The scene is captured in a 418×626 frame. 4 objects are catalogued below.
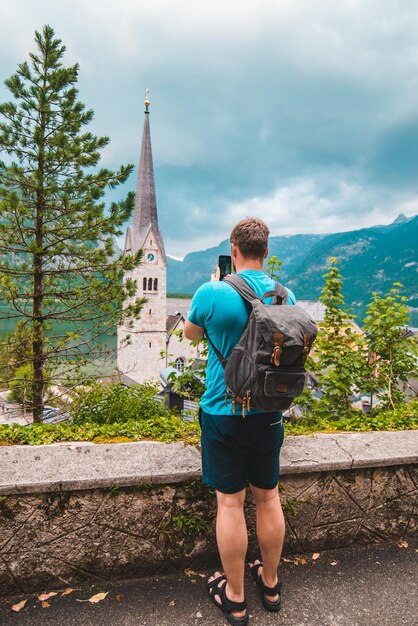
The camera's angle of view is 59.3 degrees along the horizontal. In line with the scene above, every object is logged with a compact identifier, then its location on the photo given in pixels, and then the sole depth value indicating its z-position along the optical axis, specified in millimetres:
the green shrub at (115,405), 3783
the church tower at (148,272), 43156
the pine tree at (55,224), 6828
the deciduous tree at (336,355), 3529
